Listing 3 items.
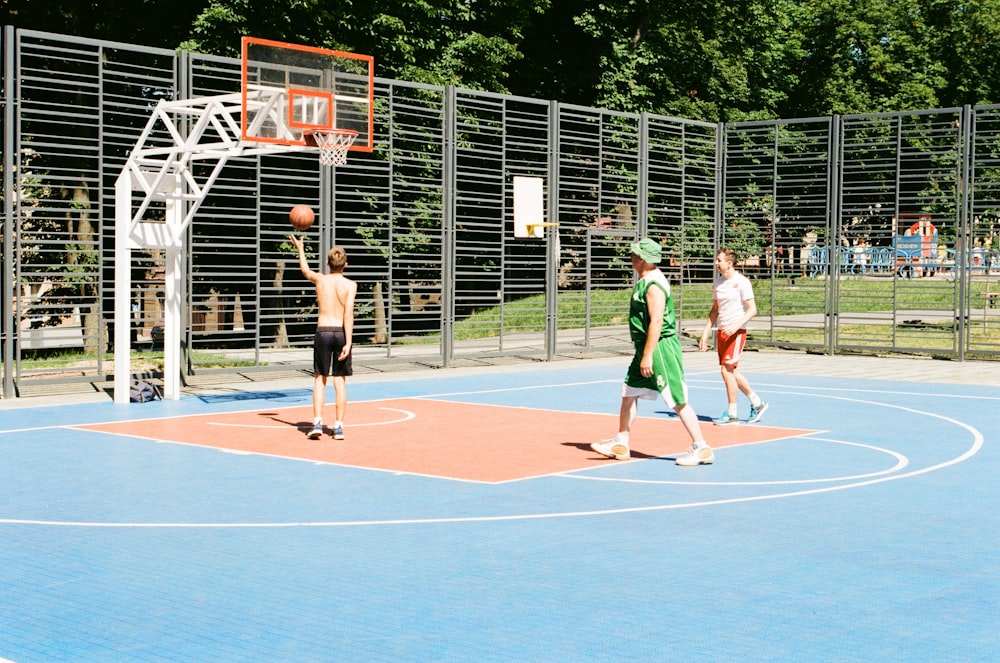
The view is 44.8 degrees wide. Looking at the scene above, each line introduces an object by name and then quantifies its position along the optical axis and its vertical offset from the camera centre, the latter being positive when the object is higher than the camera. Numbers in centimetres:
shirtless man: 1305 -71
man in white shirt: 1483 -59
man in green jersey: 1110 -73
